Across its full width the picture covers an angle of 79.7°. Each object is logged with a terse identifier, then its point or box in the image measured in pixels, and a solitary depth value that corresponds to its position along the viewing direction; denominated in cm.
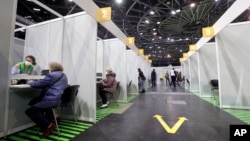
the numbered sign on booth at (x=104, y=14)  359
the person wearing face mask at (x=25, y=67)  326
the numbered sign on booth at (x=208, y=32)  514
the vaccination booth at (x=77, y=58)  336
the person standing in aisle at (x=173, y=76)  1257
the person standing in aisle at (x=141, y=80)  883
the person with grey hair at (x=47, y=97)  246
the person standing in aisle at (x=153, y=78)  1305
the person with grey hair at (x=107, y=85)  491
